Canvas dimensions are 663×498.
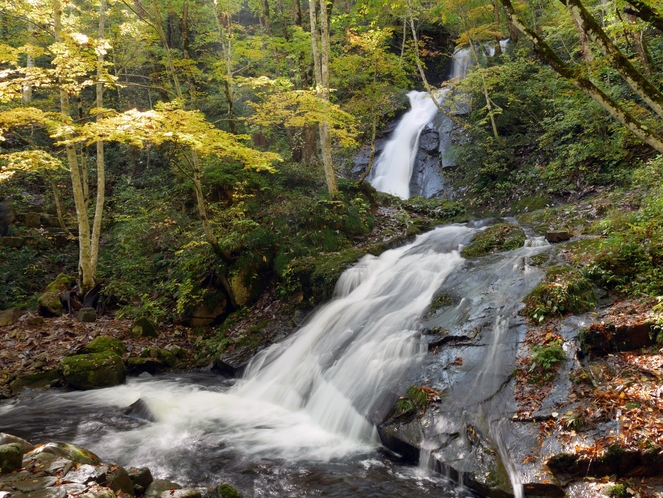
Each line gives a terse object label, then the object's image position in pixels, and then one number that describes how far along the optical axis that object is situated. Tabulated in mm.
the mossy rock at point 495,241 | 9164
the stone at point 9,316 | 9469
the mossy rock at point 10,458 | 3621
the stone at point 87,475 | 3617
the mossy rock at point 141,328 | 9742
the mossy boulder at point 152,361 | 8695
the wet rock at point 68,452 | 4145
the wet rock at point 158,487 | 4125
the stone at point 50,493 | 3230
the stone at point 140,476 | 4238
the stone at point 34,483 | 3354
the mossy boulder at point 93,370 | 7793
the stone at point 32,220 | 13695
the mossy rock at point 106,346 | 8523
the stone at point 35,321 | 9516
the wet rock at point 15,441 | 4059
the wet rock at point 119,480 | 3769
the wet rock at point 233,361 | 8832
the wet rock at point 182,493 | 4012
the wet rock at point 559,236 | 8672
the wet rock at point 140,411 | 6809
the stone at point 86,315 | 10172
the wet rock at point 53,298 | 10430
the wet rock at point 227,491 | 4434
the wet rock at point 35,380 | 7480
